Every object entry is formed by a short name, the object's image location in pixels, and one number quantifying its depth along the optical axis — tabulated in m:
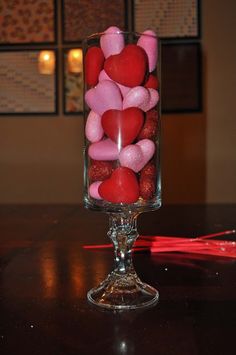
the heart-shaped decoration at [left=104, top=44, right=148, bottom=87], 0.55
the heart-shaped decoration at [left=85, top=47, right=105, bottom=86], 0.57
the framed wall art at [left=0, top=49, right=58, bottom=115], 2.62
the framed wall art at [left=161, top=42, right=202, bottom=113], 2.52
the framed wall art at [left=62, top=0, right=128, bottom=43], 2.57
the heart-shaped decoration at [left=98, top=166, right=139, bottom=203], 0.55
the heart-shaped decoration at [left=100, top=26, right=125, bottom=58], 0.57
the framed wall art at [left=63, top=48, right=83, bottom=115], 2.59
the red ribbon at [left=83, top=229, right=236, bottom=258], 0.78
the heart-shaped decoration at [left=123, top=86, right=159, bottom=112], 0.55
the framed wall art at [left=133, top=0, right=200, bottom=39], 2.52
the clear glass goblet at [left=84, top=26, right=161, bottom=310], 0.55
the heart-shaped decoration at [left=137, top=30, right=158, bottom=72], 0.58
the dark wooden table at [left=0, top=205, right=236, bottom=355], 0.43
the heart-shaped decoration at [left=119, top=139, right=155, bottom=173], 0.55
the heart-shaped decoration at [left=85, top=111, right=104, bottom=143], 0.58
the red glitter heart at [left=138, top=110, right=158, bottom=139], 0.57
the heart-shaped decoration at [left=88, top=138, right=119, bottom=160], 0.56
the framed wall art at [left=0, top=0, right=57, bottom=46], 2.62
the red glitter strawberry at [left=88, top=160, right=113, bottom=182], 0.57
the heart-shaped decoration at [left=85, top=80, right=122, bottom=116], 0.55
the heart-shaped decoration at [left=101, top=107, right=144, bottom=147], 0.55
